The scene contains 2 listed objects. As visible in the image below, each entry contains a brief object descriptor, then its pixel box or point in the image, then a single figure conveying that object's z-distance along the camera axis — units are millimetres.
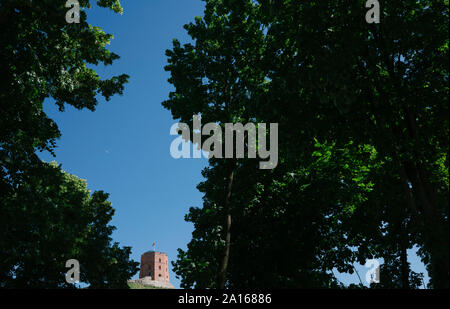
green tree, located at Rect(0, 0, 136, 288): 10242
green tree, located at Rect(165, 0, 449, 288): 8469
